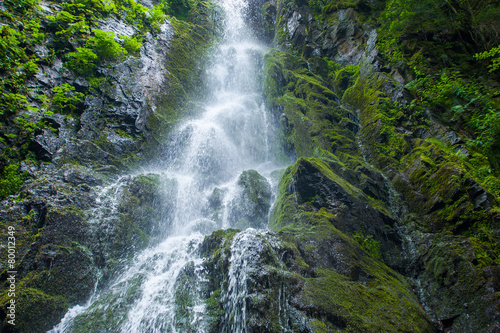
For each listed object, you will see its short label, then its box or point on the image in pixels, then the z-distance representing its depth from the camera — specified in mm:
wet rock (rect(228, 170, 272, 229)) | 7555
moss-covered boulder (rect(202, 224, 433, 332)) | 3288
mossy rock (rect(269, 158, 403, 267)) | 5742
